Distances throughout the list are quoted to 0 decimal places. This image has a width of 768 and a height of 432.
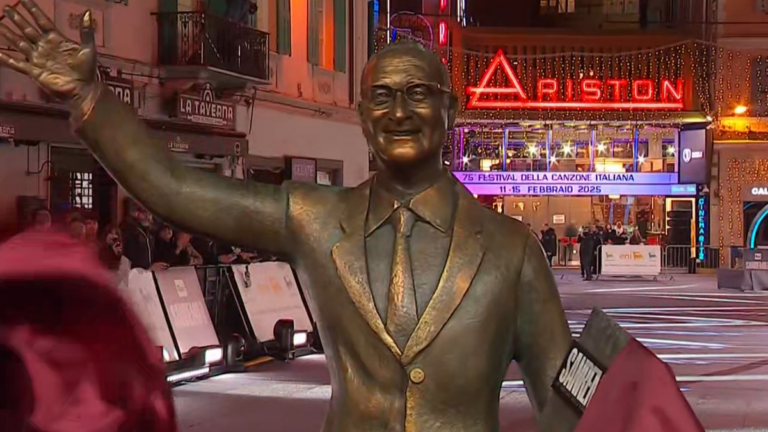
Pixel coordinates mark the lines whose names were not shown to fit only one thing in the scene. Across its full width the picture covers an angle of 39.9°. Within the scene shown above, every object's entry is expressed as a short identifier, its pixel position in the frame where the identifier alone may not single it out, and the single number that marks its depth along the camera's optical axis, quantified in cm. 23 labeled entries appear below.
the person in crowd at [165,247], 1155
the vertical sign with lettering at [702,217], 3241
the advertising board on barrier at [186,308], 1069
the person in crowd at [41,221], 271
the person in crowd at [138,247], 1069
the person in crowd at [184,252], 1166
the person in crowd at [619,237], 2914
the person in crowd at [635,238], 2967
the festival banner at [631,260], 2781
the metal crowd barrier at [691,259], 3097
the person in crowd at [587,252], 2781
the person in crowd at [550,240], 2933
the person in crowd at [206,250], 1245
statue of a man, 222
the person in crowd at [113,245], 940
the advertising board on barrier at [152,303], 993
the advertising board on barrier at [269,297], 1220
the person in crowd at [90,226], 766
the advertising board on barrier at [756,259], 2455
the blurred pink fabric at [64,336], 259
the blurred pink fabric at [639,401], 150
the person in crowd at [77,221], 622
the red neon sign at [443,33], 3177
